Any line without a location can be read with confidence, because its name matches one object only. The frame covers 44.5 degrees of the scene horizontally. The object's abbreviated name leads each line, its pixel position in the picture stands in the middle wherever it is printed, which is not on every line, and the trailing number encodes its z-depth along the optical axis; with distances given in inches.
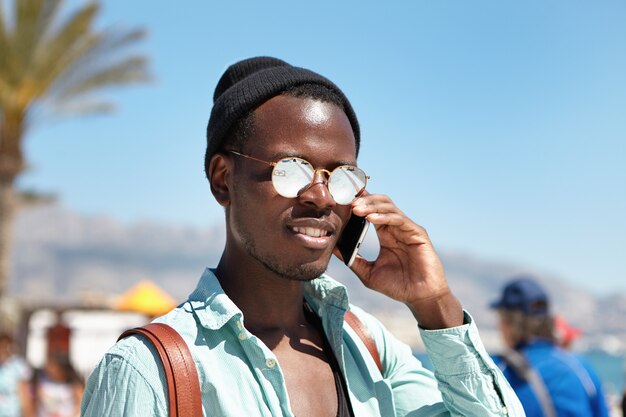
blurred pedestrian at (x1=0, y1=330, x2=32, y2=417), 327.6
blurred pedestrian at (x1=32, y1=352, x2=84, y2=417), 332.2
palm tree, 654.6
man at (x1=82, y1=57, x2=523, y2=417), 73.5
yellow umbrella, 546.6
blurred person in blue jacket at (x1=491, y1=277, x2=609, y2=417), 161.0
